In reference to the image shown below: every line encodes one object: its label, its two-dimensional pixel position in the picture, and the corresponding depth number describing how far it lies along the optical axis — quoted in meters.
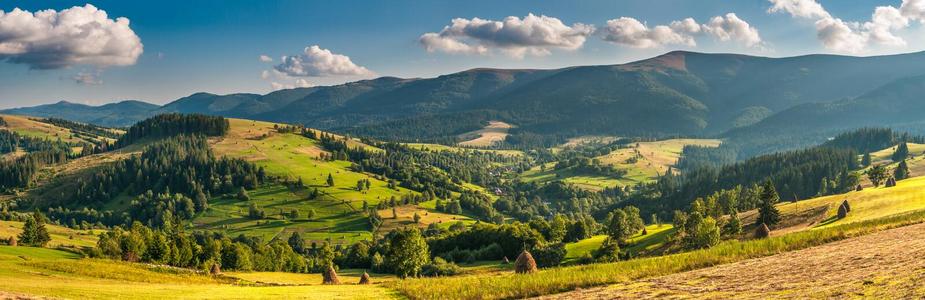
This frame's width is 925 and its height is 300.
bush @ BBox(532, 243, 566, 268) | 122.38
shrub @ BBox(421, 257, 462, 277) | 117.49
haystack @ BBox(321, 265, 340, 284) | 82.50
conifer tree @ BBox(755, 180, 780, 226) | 97.12
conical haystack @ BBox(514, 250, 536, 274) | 73.44
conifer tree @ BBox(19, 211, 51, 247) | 127.19
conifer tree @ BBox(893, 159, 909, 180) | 187.62
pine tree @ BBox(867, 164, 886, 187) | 145.25
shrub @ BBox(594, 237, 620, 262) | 111.76
